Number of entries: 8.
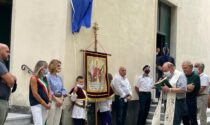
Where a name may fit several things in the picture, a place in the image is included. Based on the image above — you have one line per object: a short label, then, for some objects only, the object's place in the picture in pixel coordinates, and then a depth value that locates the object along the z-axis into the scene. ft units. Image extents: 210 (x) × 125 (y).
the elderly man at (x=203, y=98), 36.86
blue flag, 32.09
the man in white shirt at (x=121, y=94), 36.81
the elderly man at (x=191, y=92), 32.01
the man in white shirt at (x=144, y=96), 39.75
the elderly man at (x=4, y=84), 21.09
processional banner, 33.73
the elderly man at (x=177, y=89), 29.66
